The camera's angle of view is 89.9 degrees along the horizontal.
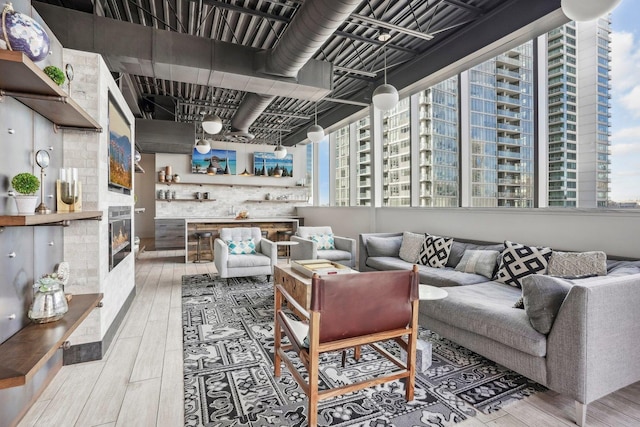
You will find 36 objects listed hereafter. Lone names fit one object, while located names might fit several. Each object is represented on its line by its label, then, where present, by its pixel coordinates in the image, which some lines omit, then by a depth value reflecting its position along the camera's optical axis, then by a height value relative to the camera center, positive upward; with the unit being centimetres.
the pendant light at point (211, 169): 878 +115
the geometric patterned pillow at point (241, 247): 500 -57
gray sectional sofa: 178 -78
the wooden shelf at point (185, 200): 840 +30
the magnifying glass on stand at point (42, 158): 190 +32
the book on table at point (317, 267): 331 -62
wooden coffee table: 270 -67
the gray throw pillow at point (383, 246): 493 -55
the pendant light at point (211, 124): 524 +143
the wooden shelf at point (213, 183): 848 +75
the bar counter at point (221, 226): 675 -34
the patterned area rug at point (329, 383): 185 -118
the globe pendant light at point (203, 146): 696 +142
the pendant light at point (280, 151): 771 +144
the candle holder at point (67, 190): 216 +14
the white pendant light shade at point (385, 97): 362 +129
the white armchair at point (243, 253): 465 -66
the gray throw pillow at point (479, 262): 346 -59
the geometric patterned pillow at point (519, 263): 299 -51
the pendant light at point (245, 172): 925 +114
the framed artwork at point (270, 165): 942 +138
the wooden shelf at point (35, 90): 132 +61
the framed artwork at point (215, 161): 874 +140
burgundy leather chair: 160 -56
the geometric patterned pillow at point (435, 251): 412 -54
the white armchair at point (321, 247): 496 -59
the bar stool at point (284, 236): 750 -59
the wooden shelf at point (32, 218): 132 -3
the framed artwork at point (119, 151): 296 +63
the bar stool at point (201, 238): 645 -57
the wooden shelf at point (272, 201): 933 +30
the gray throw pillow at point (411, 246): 457 -52
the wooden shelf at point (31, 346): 127 -65
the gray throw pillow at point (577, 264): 260 -45
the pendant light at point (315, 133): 594 +144
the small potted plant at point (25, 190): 156 +10
